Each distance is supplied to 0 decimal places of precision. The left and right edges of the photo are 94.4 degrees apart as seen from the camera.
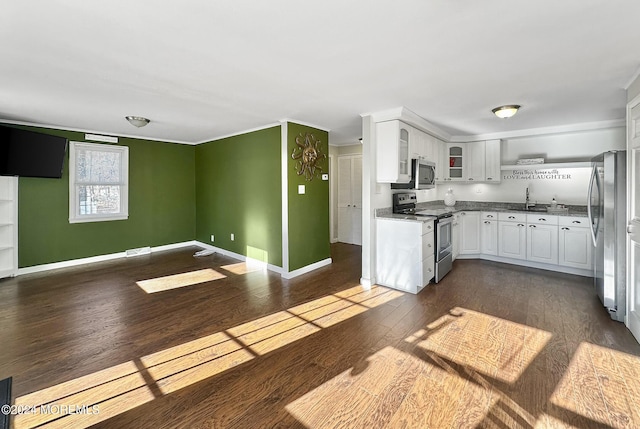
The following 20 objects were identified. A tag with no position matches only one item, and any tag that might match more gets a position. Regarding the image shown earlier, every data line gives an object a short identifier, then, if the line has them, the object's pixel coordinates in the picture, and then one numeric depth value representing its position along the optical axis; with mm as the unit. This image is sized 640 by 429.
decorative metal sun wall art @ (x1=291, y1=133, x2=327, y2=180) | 4539
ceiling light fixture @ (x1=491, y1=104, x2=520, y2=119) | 3590
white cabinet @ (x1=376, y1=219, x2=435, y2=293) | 3756
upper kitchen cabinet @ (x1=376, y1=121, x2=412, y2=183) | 3861
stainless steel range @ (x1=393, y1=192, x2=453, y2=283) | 4129
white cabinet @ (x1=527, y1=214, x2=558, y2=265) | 4543
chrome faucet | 5198
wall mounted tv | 4137
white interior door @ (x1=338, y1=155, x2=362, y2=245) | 6789
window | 5117
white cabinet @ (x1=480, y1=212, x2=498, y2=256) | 5152
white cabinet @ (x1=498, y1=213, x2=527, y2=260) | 4840
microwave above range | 4359
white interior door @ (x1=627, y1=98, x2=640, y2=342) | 2601
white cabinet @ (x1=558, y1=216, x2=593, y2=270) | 4285
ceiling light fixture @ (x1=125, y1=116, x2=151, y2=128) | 4196
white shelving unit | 4375
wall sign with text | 5035
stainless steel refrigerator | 2900
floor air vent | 5765
